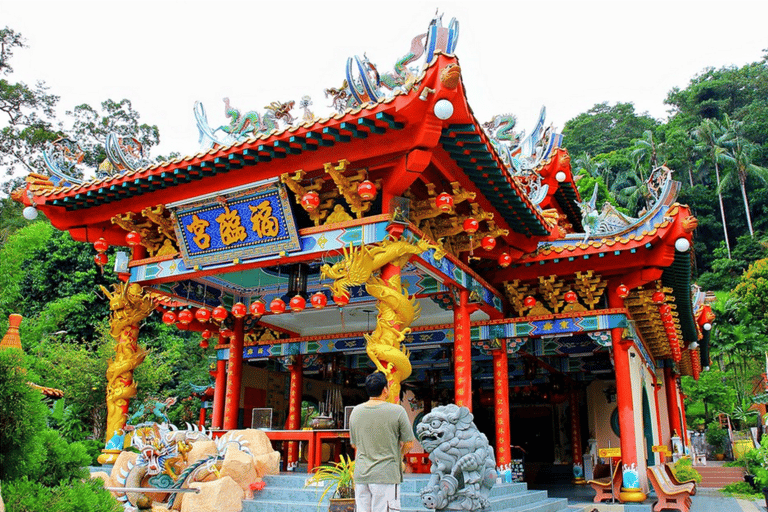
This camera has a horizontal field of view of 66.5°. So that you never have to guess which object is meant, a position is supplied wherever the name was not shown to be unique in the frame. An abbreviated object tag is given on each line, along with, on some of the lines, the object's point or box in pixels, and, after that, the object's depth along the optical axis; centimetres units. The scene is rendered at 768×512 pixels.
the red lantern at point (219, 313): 996
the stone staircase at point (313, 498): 643
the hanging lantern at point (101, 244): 926
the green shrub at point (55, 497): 288
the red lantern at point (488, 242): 841
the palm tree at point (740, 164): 4222
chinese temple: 673
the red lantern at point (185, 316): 1047
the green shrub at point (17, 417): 287
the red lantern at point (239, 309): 1039
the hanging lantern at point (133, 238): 897
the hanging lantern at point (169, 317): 1048
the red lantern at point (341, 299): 691
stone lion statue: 568
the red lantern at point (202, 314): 1043
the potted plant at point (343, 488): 565
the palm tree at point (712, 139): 4431
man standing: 432
